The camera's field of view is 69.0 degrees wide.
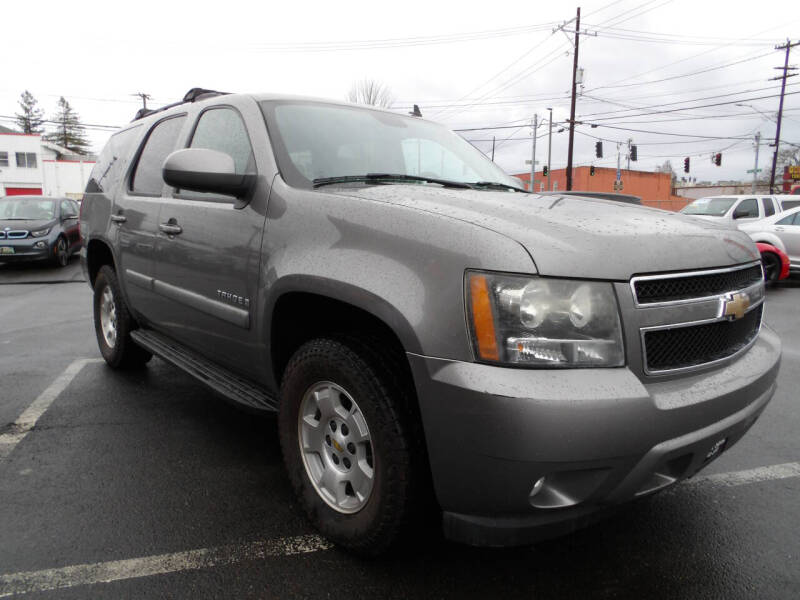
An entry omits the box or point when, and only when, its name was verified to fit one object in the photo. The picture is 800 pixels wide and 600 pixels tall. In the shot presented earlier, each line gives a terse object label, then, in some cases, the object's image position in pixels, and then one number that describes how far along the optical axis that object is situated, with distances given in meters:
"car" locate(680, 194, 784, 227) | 12.58
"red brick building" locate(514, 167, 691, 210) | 54.16
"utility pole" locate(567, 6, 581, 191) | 30.19
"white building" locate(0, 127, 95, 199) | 49.00
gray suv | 1.65
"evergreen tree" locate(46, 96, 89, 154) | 89.94
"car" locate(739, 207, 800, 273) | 10.79
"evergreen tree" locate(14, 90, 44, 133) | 86.19
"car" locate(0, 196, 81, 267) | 11.38
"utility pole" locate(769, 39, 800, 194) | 35.88
